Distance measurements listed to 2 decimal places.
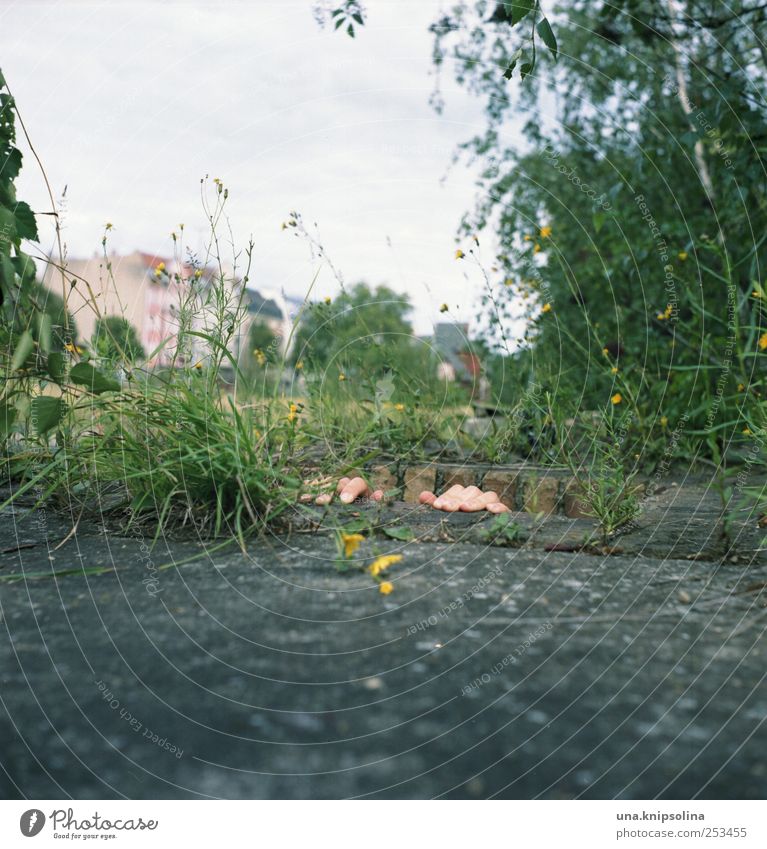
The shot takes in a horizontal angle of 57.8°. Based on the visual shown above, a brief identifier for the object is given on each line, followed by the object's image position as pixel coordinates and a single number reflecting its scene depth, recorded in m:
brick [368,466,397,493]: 2.58
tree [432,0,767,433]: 2.95
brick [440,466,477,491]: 2.62
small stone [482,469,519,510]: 2.46
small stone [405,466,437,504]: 2.59
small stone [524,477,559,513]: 2.40
